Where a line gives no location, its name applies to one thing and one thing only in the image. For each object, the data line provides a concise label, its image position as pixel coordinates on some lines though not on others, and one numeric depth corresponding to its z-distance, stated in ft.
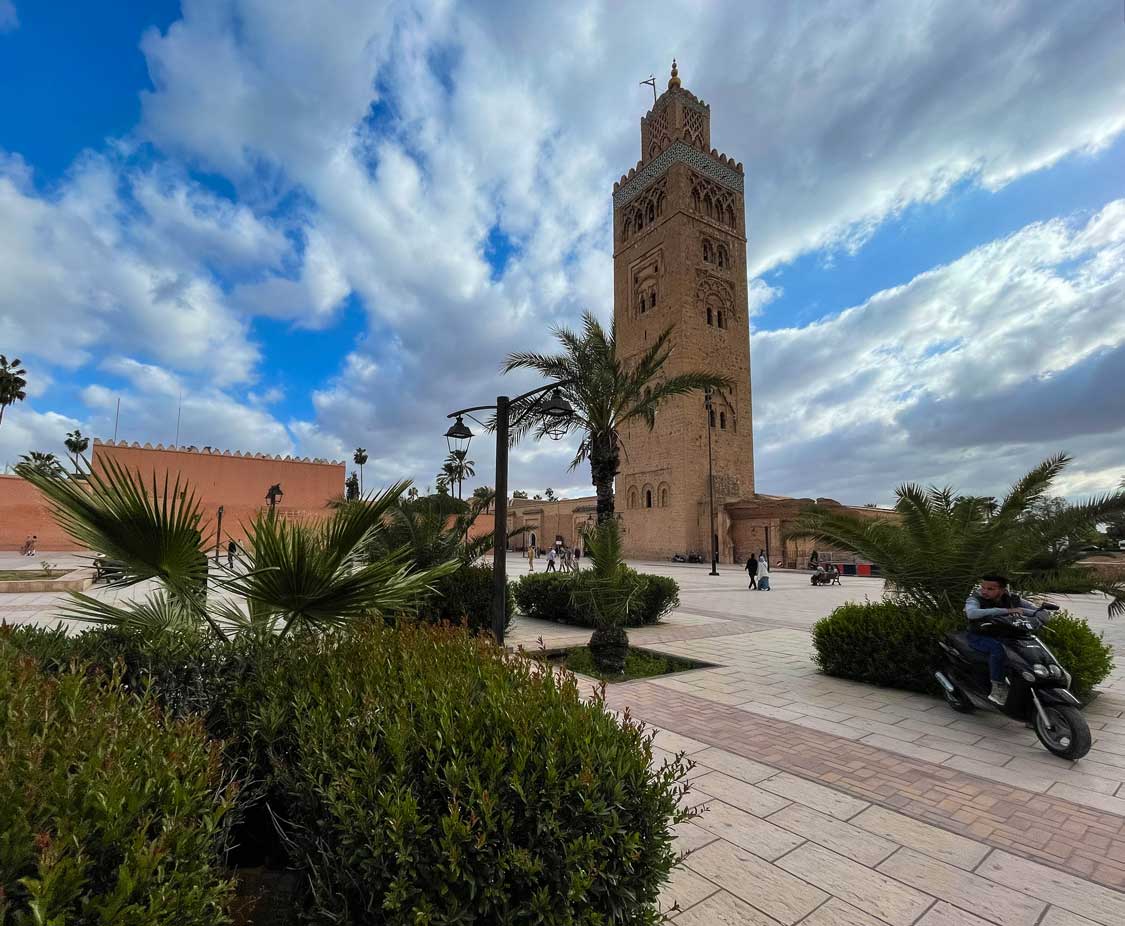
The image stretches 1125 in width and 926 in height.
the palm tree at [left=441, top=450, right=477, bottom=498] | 172.90
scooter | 13.52
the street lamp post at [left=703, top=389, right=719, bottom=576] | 84.09
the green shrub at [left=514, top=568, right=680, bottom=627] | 35.09
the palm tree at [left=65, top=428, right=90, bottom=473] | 163.32
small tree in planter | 22.62
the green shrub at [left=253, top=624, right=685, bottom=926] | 5.40
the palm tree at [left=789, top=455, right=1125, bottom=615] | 18.35
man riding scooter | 14.87
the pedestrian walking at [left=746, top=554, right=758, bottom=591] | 61.11
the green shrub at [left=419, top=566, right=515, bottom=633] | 29.66
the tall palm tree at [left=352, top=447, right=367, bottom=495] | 199.35
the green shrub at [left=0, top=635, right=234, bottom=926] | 3.92
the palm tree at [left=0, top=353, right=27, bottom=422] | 108.68
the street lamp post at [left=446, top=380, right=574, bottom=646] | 23.08
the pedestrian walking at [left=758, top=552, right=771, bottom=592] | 60.23
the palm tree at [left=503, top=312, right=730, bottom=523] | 40.47
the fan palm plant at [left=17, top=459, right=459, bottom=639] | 9.16
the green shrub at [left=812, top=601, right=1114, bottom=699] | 17.58
